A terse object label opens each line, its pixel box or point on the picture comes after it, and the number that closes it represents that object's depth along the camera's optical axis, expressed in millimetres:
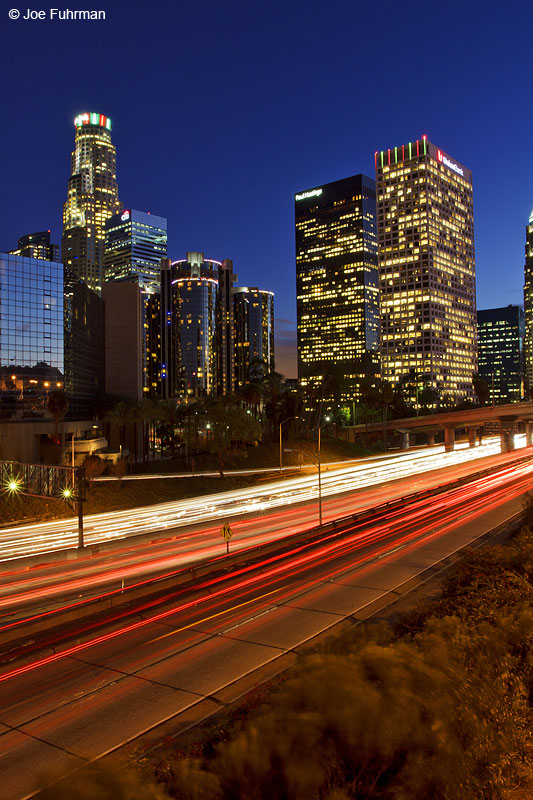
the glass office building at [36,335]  79000
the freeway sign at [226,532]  25703
